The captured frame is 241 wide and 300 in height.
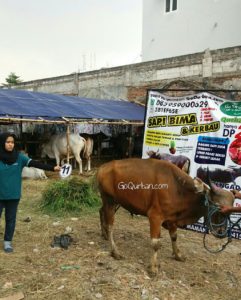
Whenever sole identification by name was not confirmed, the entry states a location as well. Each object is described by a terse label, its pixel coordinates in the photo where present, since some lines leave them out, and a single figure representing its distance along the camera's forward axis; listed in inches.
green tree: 945.0
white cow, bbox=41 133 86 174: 328.6
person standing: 125.3
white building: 479.6
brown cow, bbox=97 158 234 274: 115.1
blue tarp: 289.2
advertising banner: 141.0
